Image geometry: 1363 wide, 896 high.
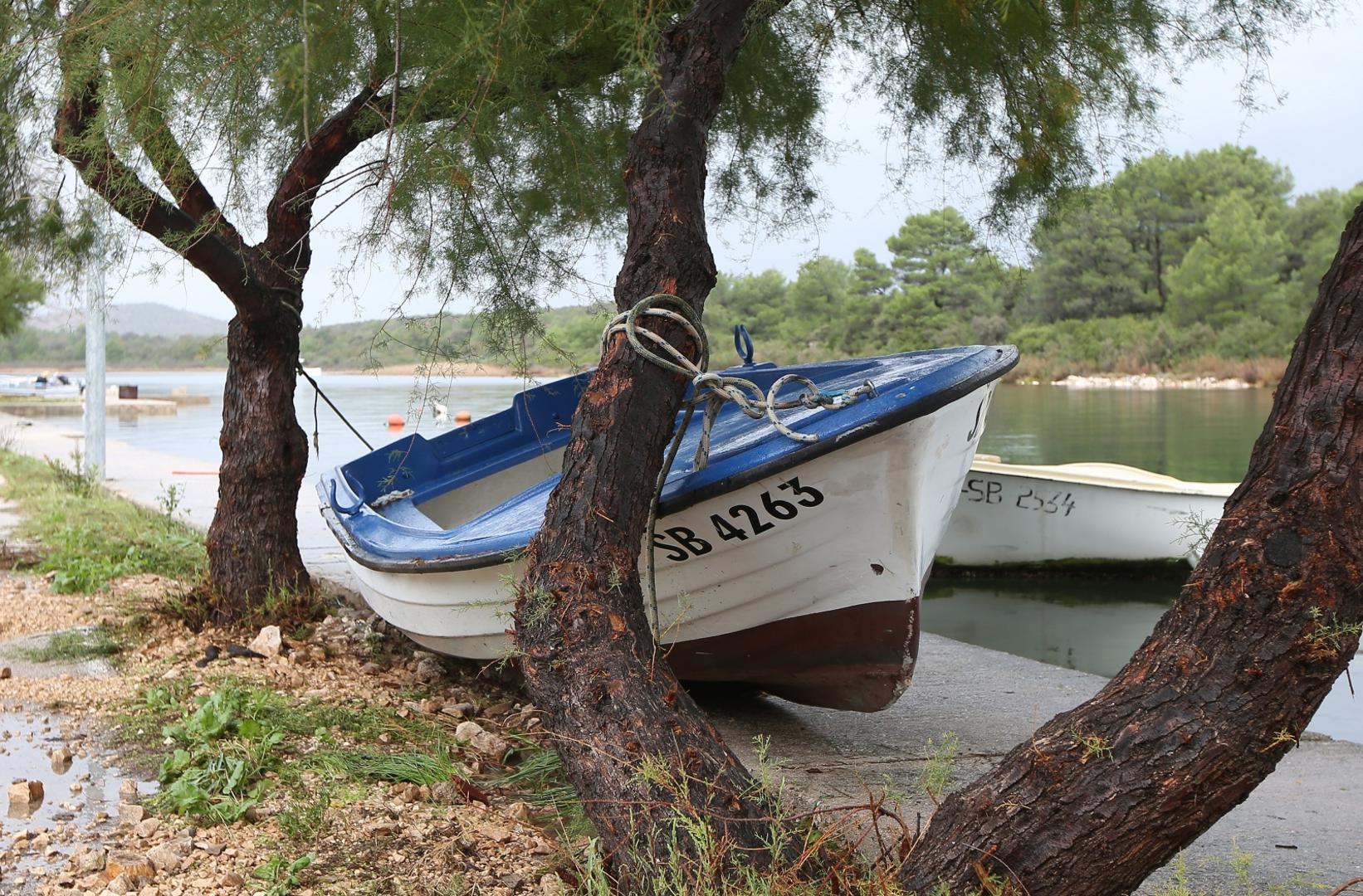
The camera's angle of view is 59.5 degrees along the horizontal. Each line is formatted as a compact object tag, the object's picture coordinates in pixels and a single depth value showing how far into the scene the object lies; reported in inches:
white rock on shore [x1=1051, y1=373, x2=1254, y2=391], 1951.3
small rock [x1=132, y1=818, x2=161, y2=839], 124.1
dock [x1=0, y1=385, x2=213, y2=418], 1186.6
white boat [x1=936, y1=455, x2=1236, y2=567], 400.2
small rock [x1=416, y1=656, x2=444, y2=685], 200.2
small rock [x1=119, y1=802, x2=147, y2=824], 128.1
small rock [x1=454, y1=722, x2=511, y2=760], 160.6
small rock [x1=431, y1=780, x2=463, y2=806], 137.1
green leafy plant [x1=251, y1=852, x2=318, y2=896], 111.1
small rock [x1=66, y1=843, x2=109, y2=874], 115.2
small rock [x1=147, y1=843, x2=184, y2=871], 115.2
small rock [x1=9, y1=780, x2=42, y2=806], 135.0
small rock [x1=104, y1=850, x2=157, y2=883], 112.2
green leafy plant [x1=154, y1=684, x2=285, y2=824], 130.8
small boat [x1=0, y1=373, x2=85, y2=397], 1546.8
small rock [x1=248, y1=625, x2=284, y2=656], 191.6
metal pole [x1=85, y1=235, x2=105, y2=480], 417.4
